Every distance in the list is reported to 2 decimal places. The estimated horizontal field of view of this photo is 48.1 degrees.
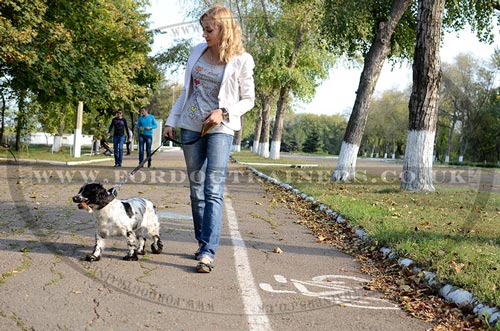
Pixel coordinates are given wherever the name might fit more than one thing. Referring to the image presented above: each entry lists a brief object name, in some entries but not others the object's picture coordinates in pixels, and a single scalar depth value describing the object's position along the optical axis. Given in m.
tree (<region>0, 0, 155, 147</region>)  17.86
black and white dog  5.26
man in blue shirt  19.78
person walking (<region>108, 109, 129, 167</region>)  20.38
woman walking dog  5.39
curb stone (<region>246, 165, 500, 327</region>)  4.29
